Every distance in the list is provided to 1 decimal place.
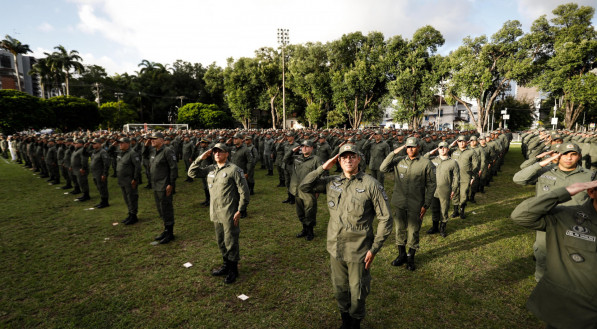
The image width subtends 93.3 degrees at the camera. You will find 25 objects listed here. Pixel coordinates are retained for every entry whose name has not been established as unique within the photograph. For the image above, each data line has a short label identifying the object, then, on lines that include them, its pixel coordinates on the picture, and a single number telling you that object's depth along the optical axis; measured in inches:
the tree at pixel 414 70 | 1259.2
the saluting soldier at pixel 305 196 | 282.7
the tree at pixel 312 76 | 1550.2
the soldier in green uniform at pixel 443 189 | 278.2
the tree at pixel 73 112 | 1448.1
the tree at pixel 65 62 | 2069.4
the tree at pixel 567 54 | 995.9
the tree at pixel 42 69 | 2042.3
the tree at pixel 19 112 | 1130.0
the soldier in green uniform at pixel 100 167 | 381.1
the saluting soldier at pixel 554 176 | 154.3
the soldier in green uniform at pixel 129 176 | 320.5
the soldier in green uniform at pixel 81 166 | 415.5
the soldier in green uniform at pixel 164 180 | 271.0
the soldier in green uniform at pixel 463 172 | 339.0
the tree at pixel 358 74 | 1381.6
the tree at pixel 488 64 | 1104.8
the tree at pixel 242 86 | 1847.9
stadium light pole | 1278.8
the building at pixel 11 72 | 3188.2
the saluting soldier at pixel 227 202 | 197.9
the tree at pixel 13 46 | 1856.7
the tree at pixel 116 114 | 1957.4
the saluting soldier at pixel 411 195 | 216.7
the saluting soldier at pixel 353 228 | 136.9
